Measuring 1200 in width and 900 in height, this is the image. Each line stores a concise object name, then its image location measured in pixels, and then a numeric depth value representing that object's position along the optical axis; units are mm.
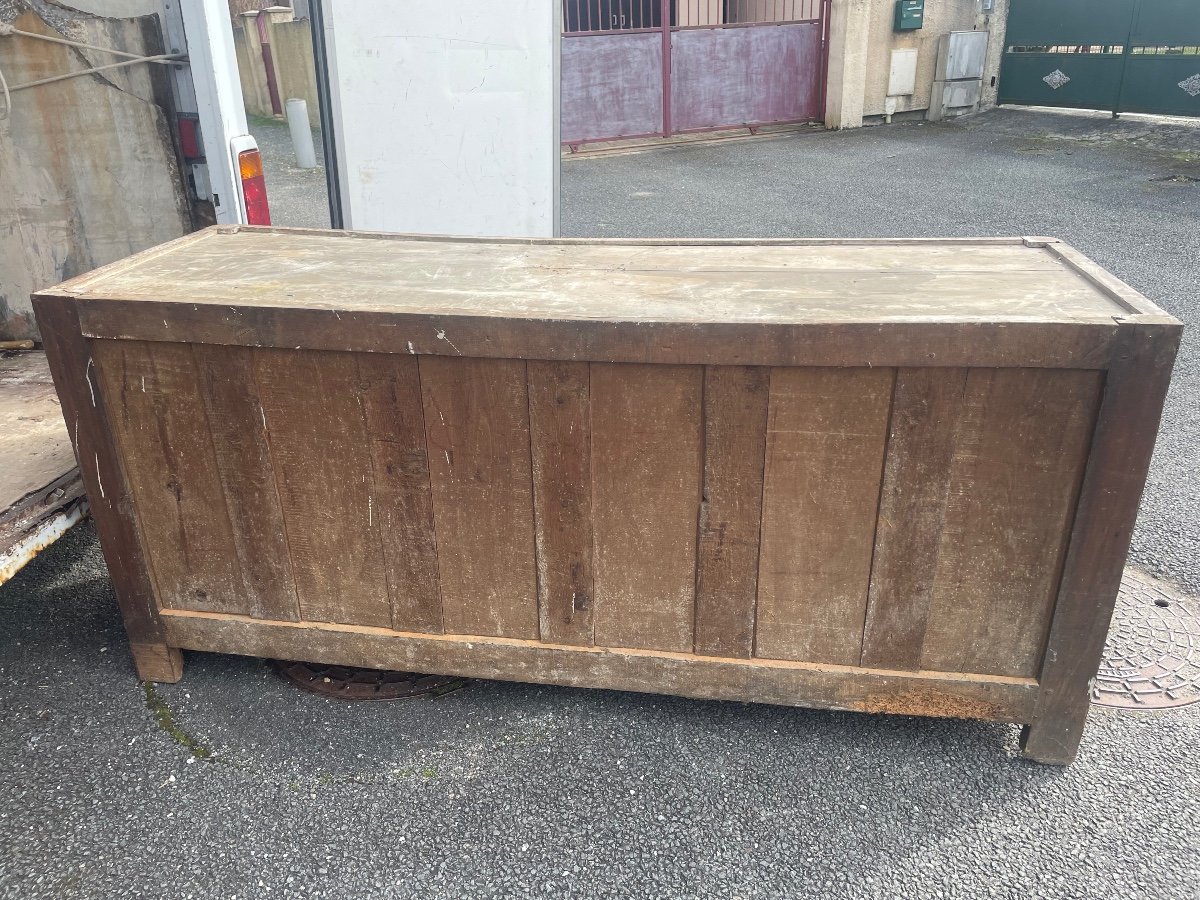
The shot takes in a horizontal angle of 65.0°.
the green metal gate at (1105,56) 12234
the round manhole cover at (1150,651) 2855
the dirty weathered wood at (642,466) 2252
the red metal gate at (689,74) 12969
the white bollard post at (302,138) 12625
